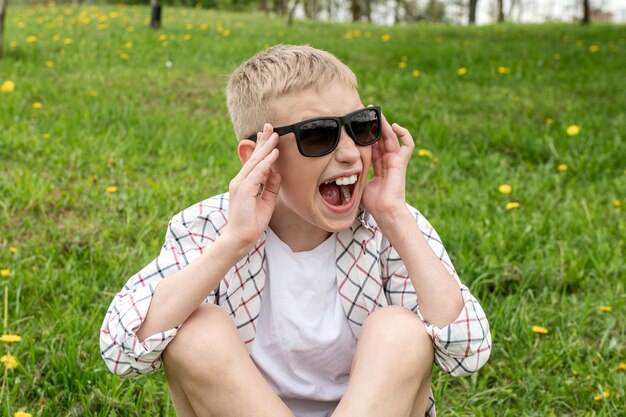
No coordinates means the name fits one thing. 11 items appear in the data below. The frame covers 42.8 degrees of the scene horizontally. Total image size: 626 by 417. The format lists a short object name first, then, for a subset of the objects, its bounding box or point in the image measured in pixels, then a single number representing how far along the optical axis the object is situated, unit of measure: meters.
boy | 1.67
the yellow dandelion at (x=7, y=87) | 4.83
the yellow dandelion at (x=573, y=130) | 4.35
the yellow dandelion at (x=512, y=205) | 3.45
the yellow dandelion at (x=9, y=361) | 2.19
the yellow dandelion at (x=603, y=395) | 2.35
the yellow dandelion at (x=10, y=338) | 2.22
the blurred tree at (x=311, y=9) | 27.70
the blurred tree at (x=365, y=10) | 29.23
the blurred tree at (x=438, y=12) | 37.69
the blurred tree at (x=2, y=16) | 6.16
